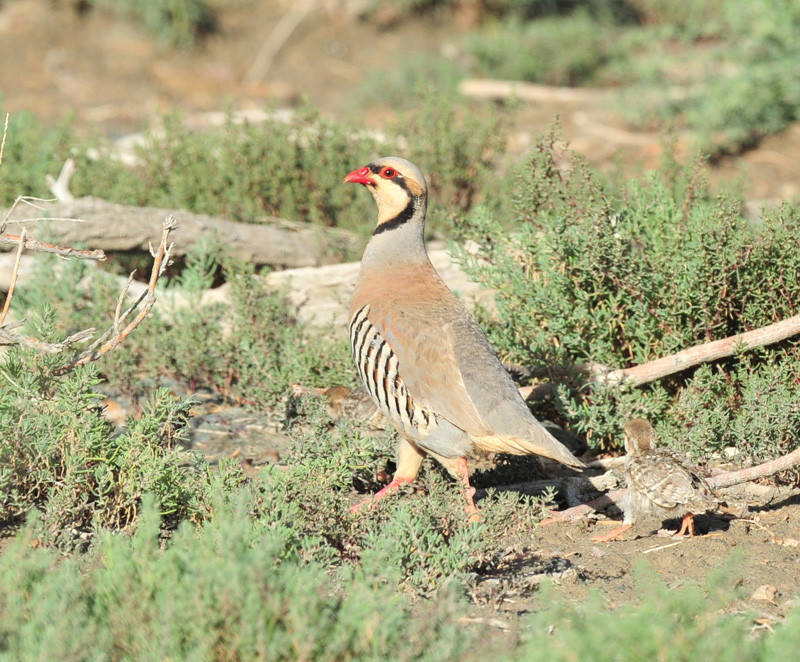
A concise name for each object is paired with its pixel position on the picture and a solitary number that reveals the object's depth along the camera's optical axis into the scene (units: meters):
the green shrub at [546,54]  30.34
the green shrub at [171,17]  33.91
